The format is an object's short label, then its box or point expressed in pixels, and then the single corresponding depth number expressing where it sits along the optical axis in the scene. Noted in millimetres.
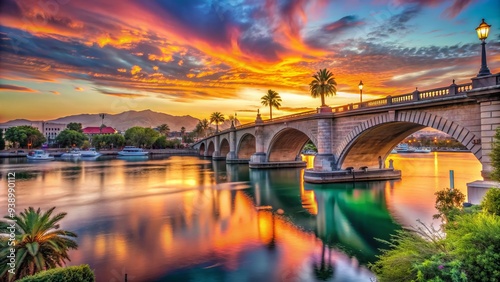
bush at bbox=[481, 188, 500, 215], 9961
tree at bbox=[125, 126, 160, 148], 147500
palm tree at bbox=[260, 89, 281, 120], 79812
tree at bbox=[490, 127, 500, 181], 12112
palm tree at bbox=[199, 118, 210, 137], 186750
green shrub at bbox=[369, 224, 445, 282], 7312
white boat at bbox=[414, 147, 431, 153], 139788
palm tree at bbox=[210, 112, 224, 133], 131125
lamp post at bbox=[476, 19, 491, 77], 15688
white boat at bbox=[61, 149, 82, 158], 113812
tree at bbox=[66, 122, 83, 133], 181625
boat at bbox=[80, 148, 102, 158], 112794
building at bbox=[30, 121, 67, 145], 184375
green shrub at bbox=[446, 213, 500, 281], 6098
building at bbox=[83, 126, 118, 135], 197925
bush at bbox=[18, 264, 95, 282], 7725
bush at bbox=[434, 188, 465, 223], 17219
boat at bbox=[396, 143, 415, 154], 147738
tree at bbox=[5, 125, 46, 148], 127500
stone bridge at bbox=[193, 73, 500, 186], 18320
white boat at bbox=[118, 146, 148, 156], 121562
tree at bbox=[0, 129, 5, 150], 116750
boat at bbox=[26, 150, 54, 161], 98131
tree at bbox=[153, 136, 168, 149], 152375
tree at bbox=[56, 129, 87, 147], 144125
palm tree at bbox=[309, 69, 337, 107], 49406
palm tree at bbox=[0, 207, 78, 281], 9312
